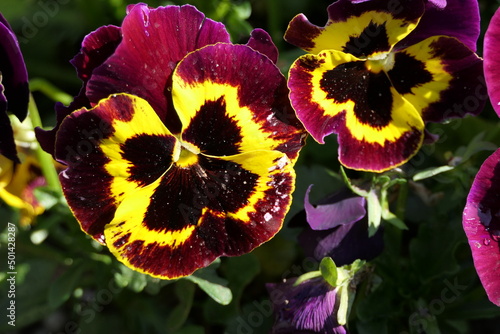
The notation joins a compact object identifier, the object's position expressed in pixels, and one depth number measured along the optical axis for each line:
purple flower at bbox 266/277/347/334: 0.33
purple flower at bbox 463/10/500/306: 0.31
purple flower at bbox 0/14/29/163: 0.33
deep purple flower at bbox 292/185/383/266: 0.34
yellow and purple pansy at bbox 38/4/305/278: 0.31
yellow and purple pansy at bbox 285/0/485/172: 0.32
